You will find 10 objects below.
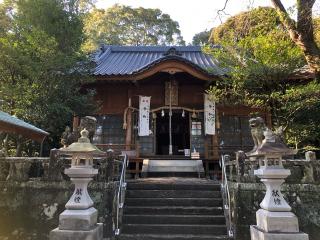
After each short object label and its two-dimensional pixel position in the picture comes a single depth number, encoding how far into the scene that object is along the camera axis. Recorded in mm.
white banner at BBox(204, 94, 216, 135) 10583
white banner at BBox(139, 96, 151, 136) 10681
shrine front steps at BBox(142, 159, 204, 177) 9430
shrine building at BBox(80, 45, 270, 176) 10474
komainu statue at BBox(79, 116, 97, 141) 6508
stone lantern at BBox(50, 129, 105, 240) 4548
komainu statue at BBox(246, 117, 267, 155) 6130
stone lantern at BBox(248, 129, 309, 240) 4371
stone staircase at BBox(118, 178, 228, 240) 5912
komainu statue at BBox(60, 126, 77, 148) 6577
